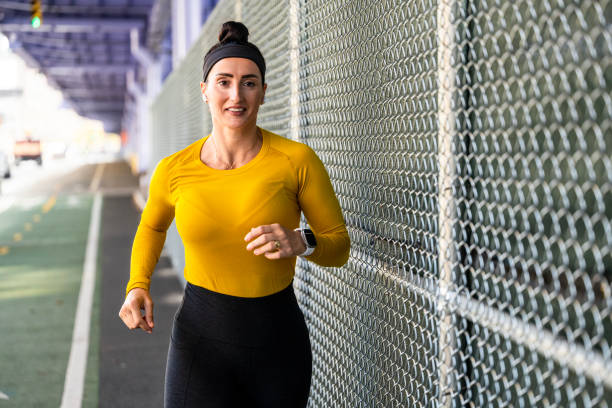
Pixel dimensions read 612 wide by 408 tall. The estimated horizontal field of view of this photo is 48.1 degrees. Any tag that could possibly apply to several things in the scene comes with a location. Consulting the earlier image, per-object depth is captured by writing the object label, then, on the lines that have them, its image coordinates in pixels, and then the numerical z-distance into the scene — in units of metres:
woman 2.35
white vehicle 29.11
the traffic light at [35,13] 17.77
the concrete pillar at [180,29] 14.67
